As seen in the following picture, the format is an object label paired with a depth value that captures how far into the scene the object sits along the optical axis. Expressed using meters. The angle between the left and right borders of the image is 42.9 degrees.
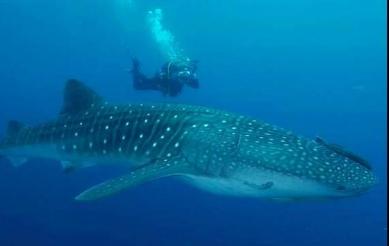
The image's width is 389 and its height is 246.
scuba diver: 12.06
